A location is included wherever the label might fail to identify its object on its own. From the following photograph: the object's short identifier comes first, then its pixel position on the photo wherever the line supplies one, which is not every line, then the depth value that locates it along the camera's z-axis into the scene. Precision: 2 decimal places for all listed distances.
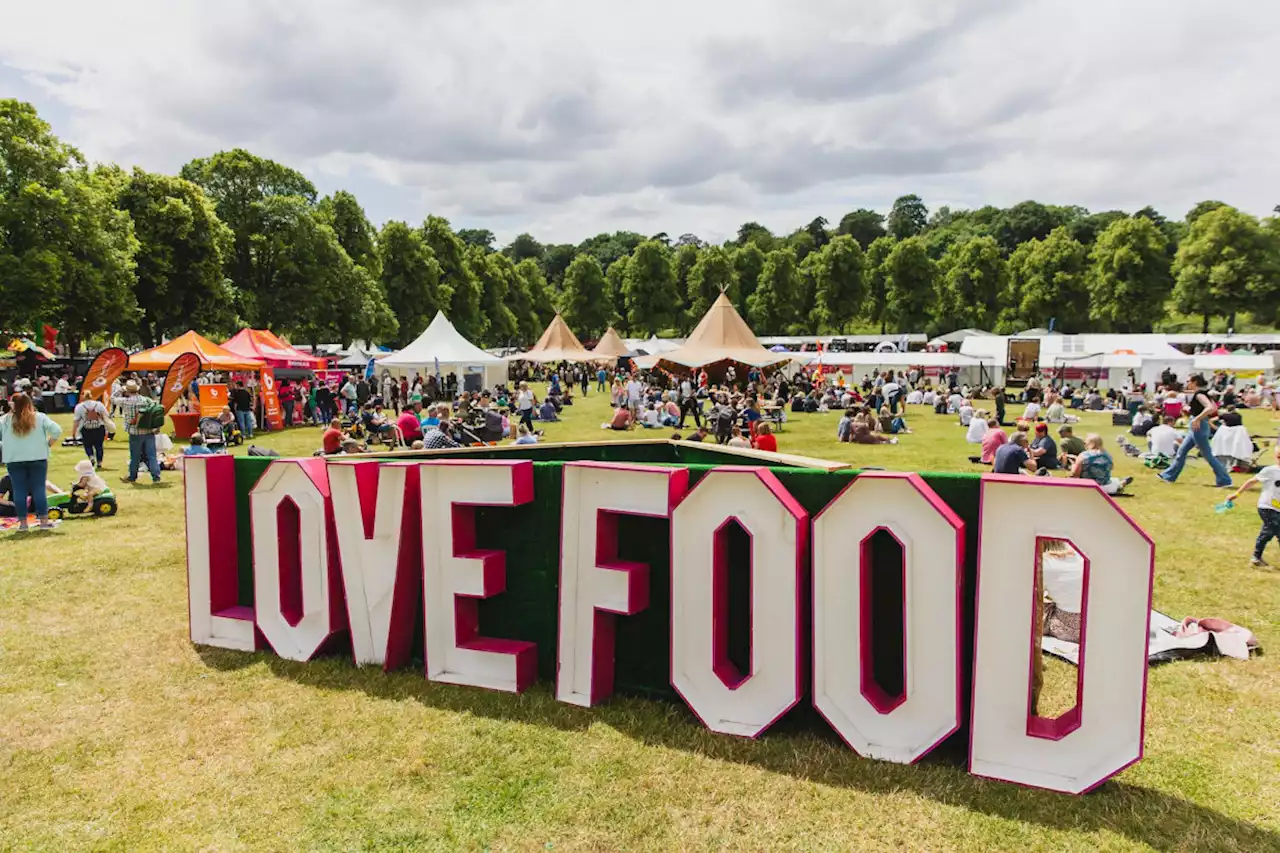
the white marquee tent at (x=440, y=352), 26.25
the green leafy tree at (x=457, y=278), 56.88
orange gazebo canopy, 21.53
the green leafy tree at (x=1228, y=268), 55.25
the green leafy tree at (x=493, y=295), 64.88
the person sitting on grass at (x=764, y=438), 12.04
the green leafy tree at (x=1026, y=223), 102.50
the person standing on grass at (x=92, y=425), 13.79
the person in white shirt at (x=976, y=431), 18.14
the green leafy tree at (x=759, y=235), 108.99
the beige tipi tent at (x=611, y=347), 41.06
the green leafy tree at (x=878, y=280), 69.69
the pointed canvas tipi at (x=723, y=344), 28.11
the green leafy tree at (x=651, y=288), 70.44
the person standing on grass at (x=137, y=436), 12.91
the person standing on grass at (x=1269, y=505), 7.74
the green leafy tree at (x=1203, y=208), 75.68
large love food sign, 3.82
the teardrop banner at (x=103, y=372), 19.52
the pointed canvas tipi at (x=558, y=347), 35.44
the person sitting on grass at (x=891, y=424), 21.02
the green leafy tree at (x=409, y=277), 52.41
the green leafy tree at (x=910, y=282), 65.69
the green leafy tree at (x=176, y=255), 34.16
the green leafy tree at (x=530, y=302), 72.81
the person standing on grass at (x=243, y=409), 19.95
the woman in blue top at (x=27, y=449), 8.73
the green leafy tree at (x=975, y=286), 65.25
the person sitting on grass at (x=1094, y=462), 11.20
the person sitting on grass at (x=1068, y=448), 13.41
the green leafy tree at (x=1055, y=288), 63.34
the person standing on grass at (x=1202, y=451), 12.64
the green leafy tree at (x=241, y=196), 40.09
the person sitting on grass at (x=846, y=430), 19.14
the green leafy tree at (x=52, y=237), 27.31
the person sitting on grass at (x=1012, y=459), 10.73
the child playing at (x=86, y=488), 10.46
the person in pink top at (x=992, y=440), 14.08
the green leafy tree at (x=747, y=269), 75.19
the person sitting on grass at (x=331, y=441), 10.95
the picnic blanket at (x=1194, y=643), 5.65
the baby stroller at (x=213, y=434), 14.89
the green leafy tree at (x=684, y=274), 74.25
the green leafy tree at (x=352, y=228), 47.53
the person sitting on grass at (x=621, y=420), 22.08
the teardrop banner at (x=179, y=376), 19.62
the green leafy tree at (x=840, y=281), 67.12
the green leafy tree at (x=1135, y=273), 59.56
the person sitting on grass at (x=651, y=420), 23.56
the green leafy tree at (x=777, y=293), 69.12
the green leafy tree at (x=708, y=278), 71.31
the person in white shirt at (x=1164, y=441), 14.83
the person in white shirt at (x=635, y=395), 24.83
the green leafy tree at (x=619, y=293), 73.00
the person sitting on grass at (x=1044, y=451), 12.35
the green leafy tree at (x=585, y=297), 71.31
